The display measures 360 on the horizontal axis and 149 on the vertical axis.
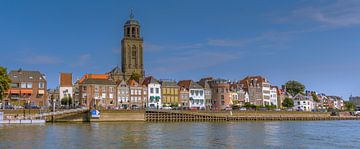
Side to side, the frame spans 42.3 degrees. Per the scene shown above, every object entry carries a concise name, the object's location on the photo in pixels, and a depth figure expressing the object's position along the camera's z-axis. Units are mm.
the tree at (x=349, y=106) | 193188
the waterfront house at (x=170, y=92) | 119250
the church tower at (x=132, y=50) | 133875
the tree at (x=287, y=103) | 150875
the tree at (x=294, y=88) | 174750
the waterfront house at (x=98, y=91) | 105750
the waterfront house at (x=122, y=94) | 110669
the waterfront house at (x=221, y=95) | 129000
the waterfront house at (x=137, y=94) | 113125
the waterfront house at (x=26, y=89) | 96438
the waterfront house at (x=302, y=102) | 164575
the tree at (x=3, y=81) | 77375
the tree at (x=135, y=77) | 122900
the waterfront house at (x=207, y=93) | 129000
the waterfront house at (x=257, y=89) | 141612
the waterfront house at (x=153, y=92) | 115875
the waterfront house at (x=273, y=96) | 150375
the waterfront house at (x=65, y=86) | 107750
